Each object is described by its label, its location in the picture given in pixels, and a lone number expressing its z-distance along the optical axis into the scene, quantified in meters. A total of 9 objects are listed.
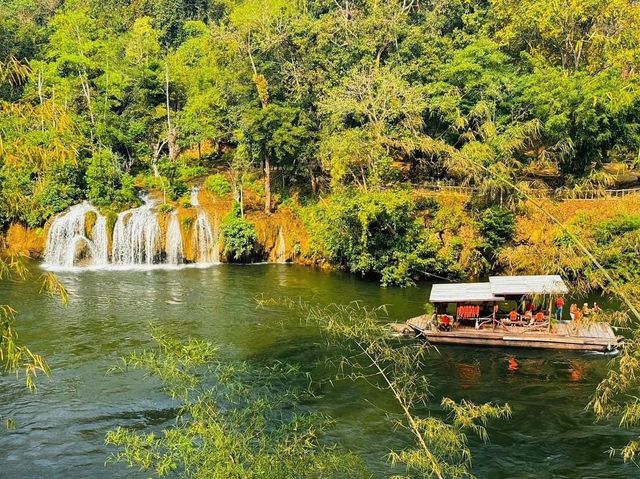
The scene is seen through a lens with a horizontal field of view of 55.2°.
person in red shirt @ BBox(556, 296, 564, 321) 25.19
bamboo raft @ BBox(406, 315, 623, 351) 23.27
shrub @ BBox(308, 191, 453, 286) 33.66
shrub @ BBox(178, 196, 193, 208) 42.19
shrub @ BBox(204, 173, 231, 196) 45.69
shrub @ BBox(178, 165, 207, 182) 48.05
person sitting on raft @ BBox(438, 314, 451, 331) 24.72
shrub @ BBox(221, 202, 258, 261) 38.66
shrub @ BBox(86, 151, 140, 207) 42.22
